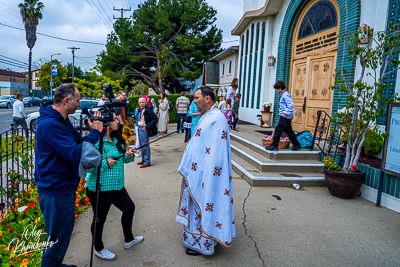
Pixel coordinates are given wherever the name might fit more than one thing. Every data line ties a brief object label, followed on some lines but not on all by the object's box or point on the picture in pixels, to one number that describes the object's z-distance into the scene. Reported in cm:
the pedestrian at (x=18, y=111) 1122
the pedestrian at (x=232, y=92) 993
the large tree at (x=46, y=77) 5150
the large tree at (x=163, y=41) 2361
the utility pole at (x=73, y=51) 5442
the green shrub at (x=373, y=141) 561
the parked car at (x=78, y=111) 1392
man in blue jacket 231
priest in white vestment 302
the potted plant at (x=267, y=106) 1162
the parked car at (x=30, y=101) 3603
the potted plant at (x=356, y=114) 475
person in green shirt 300
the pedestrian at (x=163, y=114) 1205
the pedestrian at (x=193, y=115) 861
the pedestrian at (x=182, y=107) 1259
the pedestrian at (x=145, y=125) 657
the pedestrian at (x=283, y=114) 640
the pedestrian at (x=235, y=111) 1062
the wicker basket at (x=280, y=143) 695
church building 702
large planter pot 504
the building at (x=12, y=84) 5638
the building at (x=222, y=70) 2156
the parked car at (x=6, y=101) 3203
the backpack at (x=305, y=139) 690
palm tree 3603
